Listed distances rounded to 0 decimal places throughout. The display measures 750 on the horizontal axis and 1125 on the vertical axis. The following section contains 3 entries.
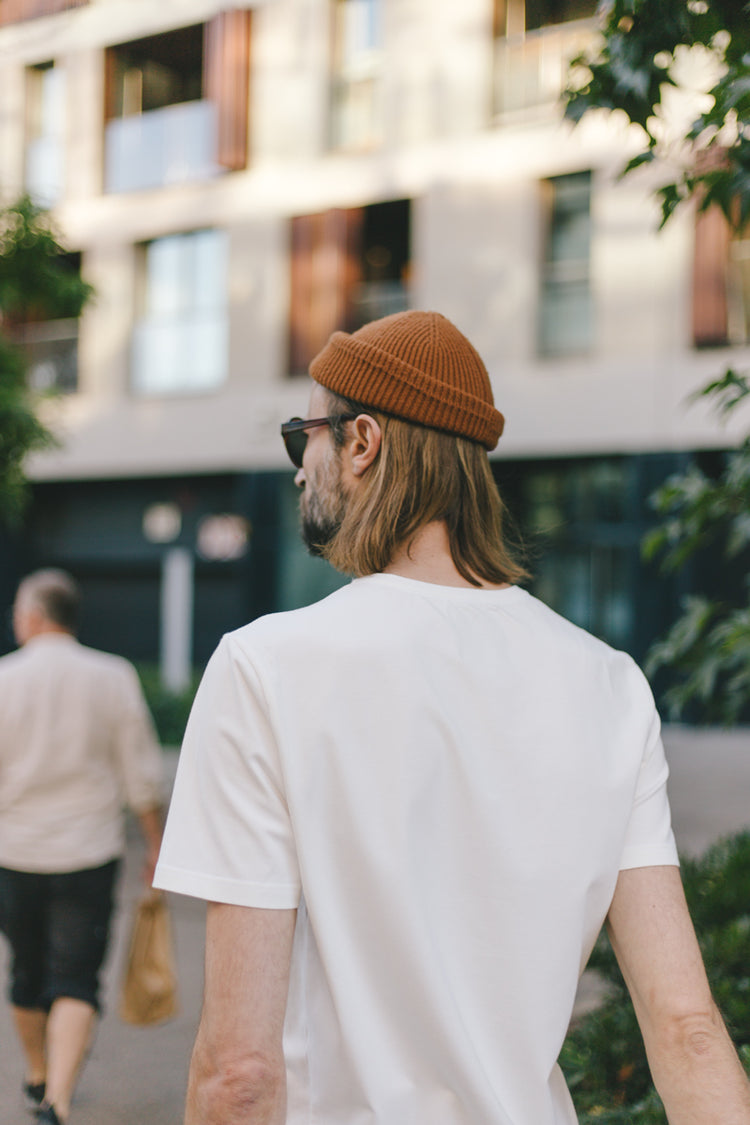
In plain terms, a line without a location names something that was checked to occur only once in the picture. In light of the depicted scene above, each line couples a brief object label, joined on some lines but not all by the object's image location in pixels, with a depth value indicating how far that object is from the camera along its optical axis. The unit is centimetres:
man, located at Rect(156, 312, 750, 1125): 120
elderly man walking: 394
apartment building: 1365
